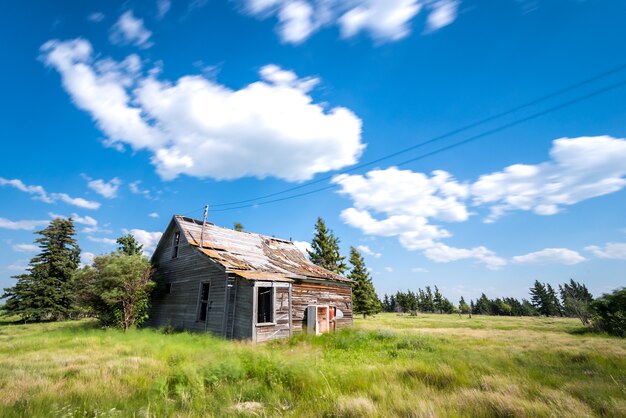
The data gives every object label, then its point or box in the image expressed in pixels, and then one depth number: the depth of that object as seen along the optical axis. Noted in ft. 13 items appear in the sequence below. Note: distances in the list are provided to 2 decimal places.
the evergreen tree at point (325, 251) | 120.16
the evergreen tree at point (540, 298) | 229.25
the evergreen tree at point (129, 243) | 112.27
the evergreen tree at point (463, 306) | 253.38
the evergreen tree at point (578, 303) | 96.95
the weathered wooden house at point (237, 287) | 46.93
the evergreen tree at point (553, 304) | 224.74
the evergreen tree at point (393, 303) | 298.31
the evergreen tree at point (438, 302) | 265.11
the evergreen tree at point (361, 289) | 126.41
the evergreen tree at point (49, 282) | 87.15
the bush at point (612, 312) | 57.36
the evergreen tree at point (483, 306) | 257.96
